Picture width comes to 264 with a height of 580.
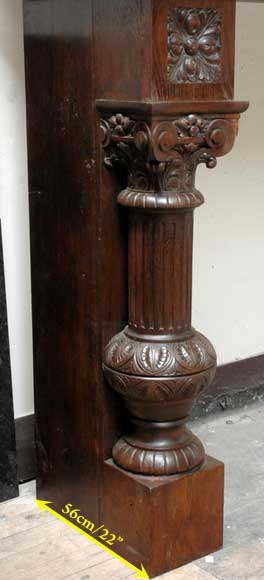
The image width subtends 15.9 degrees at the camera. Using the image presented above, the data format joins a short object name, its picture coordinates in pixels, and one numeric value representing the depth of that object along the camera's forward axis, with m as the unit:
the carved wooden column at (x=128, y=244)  1.91
